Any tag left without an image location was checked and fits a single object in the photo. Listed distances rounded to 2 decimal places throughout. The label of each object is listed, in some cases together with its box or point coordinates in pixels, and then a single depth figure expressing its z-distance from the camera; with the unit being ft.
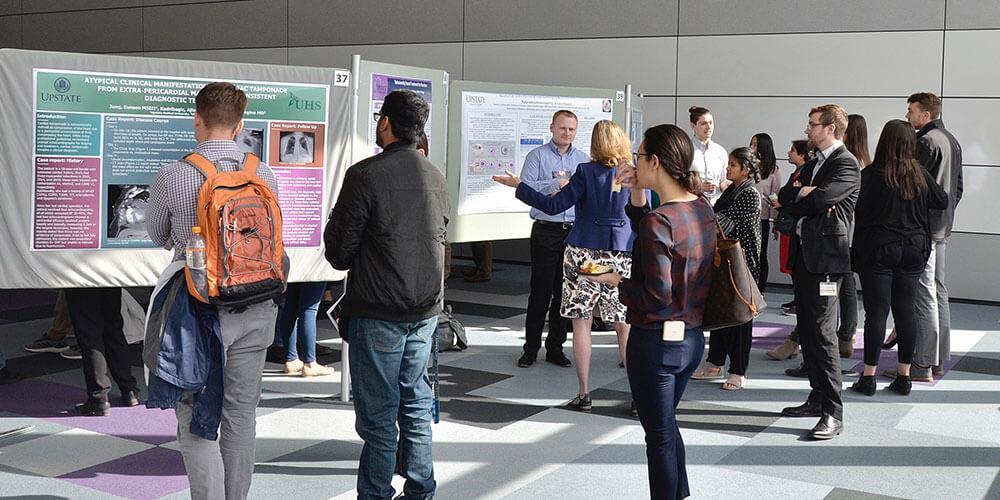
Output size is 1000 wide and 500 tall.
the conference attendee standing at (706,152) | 25.88
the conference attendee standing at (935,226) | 20.93
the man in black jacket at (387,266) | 11.64
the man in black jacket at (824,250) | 16.81
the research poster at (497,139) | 24.73
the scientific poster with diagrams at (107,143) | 16.07
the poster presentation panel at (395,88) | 18.79
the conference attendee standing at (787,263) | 23.38
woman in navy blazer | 18.07
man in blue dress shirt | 21.93
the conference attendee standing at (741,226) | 20.07
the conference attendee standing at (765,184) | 25.81
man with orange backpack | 10.99
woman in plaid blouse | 11.47
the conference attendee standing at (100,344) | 17.58
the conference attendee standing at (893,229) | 18.57
